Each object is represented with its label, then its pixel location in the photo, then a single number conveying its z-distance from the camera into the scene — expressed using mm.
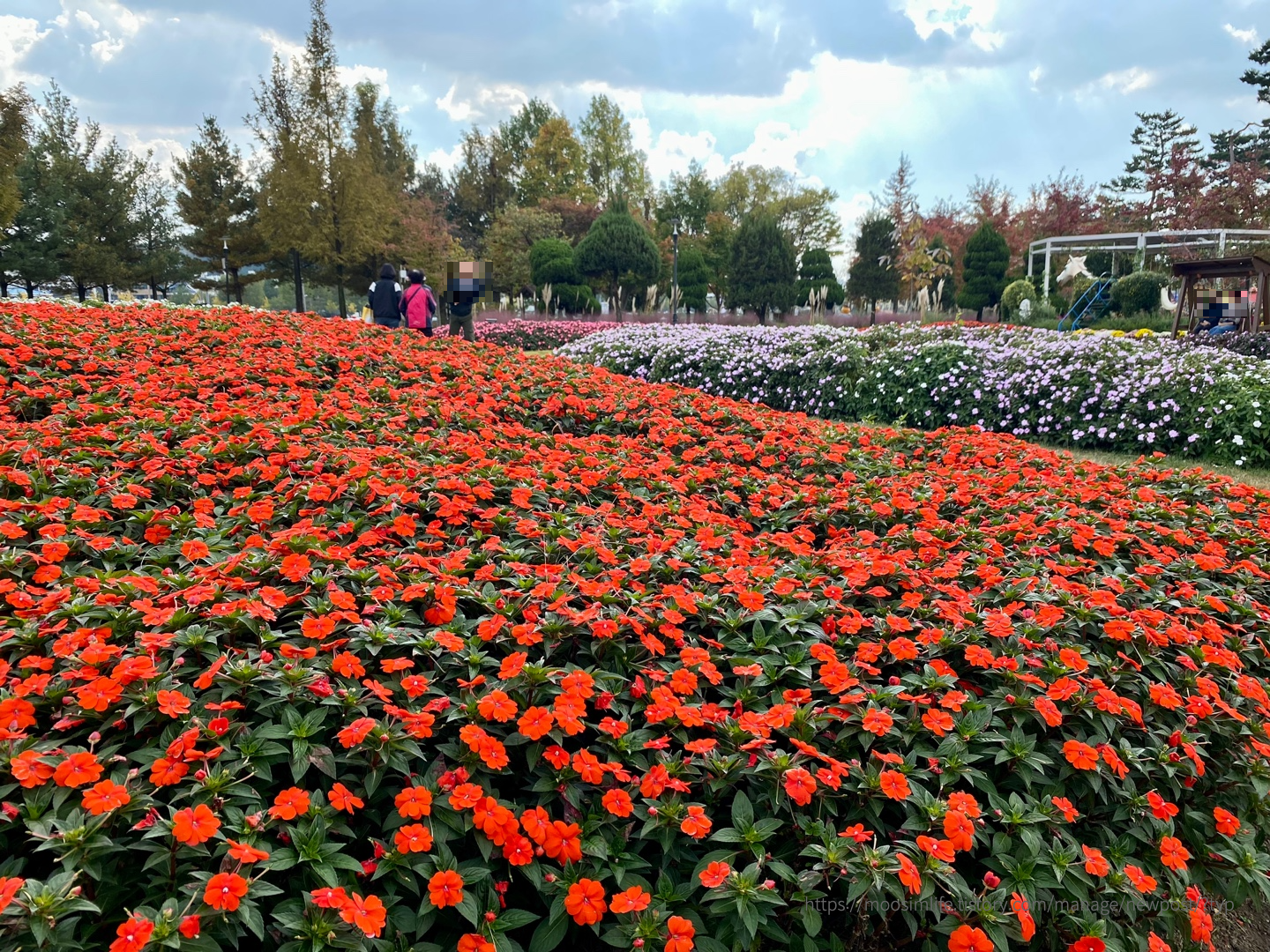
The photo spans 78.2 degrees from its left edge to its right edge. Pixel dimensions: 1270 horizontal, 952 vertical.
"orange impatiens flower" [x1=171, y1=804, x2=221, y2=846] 1257
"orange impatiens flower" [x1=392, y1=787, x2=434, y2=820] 1413
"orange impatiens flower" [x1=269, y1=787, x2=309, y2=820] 1357
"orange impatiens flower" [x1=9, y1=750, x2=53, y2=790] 1362
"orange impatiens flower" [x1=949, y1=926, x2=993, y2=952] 1380
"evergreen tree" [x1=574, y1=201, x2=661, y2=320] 24562
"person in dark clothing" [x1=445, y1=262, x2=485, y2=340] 10227
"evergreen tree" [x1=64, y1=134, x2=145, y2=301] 26062
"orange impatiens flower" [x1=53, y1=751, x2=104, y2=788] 1354
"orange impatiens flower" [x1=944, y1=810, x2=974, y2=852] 1469
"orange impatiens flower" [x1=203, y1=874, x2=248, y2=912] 1205
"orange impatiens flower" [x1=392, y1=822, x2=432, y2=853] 1355
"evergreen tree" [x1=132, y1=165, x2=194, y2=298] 28656
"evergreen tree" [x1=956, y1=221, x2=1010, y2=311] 23672
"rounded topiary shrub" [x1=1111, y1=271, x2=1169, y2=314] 20297
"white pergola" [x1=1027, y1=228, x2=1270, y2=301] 21906
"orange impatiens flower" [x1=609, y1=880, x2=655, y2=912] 1363
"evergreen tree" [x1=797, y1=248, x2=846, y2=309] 23156
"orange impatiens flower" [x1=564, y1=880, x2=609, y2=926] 1342
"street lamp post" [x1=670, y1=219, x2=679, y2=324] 22106
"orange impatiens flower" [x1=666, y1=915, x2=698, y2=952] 1327
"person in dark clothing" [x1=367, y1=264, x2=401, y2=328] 10408
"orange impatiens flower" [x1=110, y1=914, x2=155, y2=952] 1120
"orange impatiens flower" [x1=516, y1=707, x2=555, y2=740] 1547
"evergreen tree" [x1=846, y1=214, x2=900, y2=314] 23859
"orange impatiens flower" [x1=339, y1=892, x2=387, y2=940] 1213
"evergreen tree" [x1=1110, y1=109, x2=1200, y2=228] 36750
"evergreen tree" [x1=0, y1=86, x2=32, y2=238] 15555
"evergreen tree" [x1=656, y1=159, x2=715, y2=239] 42781
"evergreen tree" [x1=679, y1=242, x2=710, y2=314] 28703
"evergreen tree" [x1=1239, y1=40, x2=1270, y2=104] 29583
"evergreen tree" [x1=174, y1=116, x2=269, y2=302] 26750
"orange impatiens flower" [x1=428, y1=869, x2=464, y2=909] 1315
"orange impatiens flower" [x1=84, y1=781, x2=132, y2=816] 1329
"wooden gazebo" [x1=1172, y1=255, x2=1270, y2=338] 9711
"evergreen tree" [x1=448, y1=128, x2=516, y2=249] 43875
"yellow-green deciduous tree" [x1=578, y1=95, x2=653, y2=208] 44500
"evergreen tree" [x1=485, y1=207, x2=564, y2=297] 34109
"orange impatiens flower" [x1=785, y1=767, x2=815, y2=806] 1541
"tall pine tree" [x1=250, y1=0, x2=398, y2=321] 20562
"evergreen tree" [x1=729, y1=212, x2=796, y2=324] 22703
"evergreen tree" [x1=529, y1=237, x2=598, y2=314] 25234
